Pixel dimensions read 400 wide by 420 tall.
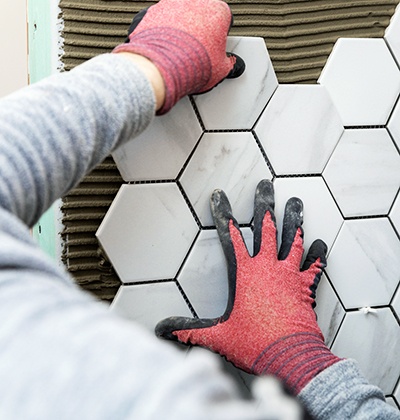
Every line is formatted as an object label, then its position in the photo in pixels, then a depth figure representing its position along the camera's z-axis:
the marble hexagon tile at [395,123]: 0.90
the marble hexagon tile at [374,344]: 0.90
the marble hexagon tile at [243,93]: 0.80
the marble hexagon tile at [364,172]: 0.88
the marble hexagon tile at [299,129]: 0.84
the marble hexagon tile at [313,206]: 0.85
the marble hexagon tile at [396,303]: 0.93
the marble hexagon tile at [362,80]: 0.86
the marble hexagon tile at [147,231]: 0.77
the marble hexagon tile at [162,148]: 0.77
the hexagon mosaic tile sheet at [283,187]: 0.79
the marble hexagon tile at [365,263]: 0.89
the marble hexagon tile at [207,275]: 0.82
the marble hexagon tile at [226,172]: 0.80
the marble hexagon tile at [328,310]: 0.87
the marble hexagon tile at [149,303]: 0.79
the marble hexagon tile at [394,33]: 0.88
